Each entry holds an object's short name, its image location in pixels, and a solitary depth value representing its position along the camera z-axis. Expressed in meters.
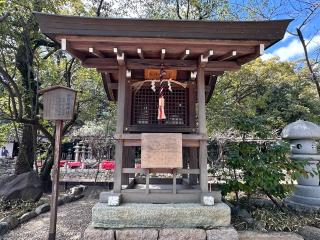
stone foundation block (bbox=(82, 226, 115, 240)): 3.86
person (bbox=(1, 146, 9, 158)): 23.64
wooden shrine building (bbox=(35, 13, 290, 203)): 3.97
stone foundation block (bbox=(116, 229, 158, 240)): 3.90
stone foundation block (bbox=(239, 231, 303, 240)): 4.04
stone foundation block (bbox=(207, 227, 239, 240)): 3.92
